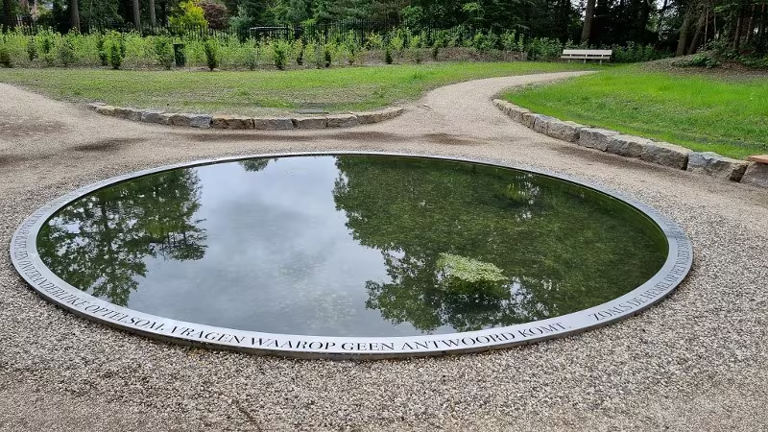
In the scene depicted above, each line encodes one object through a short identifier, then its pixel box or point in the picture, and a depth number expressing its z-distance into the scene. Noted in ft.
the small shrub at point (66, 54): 47.75
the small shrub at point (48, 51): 47.75
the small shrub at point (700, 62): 45.01
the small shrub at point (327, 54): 54.10
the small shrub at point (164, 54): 49.65
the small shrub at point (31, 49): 47.98
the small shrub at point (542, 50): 71.31
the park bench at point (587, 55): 68.03
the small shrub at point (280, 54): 51.41
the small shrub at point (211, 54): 48.37
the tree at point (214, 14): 113.09
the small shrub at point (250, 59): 51.57
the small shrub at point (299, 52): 54.75
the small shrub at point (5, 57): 46.06
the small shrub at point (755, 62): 42.40
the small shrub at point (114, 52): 47.37
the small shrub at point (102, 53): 48.19
